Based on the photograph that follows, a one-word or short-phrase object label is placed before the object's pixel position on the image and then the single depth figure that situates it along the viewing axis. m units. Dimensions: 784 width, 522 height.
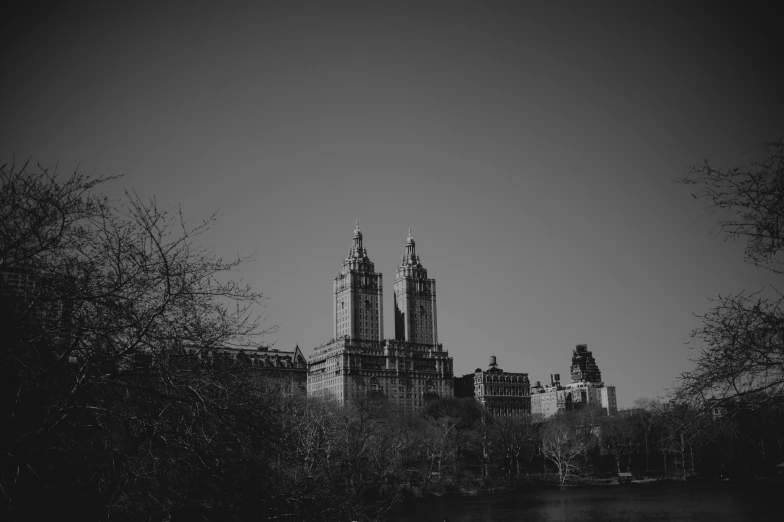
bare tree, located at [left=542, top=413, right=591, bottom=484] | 97.07
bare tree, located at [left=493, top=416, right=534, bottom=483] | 100.62
